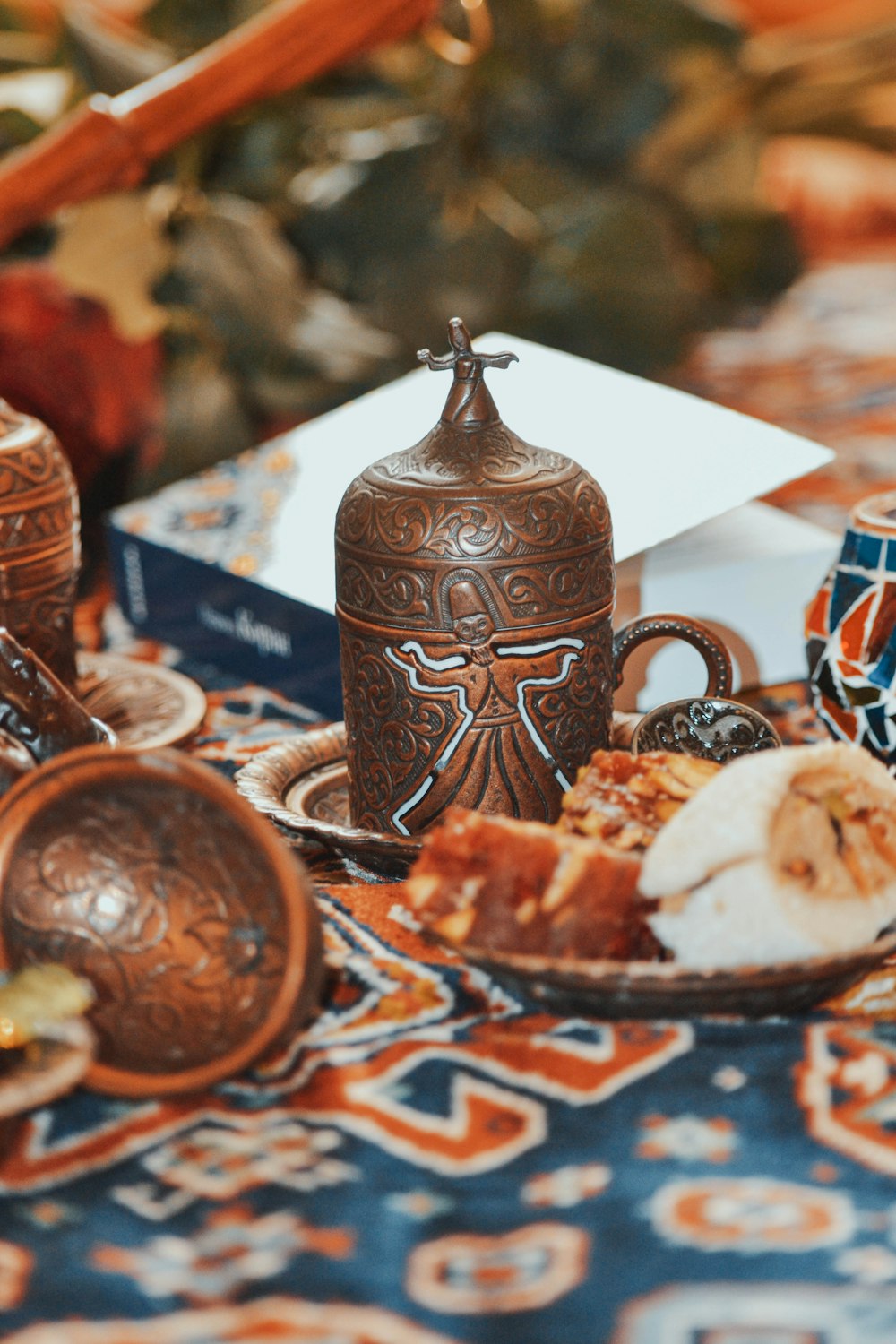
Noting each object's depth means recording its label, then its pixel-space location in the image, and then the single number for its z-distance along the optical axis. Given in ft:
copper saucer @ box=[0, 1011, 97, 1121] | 1.87
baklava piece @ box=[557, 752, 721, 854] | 2.07
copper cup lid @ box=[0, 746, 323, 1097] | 1.94
